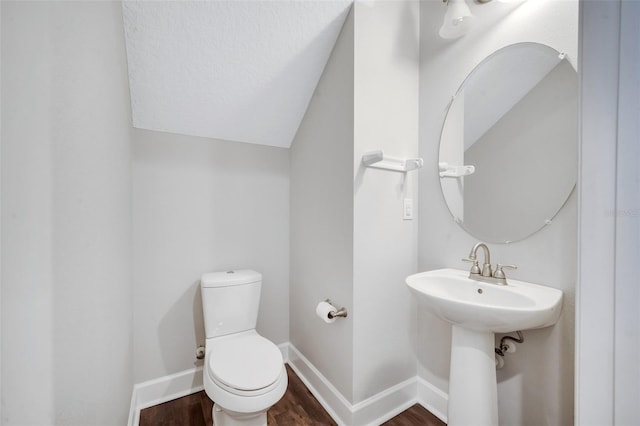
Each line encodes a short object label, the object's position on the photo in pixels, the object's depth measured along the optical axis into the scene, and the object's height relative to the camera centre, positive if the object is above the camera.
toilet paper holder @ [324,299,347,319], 1.38 -0.55
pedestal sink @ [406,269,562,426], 0.95 -0.44
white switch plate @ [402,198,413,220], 1.54 +0.00
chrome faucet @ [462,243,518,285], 1.17 -0.29
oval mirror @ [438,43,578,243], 1.10 +0.30
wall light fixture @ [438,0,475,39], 1.30 +0.94
